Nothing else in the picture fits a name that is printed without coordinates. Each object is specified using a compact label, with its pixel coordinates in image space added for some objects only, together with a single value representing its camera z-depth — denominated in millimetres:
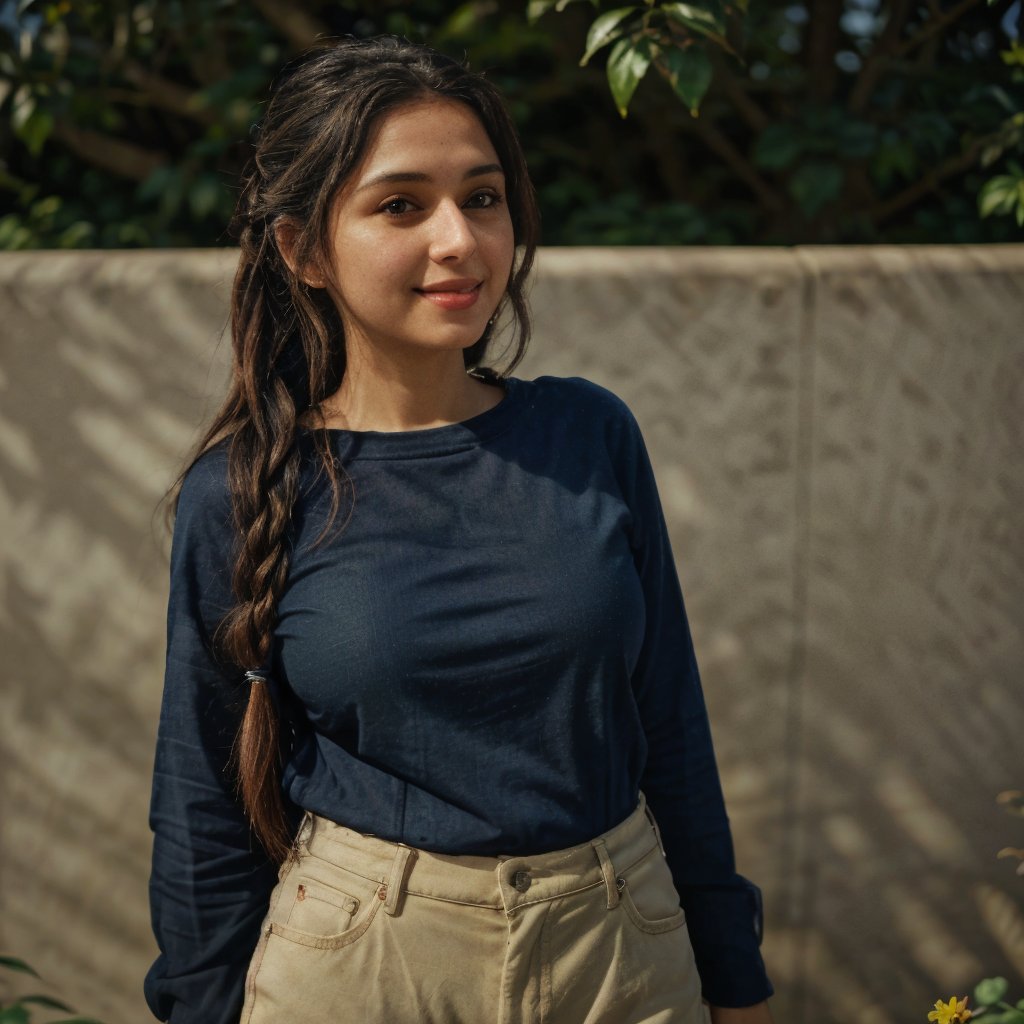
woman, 1468
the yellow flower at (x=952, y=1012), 1860
